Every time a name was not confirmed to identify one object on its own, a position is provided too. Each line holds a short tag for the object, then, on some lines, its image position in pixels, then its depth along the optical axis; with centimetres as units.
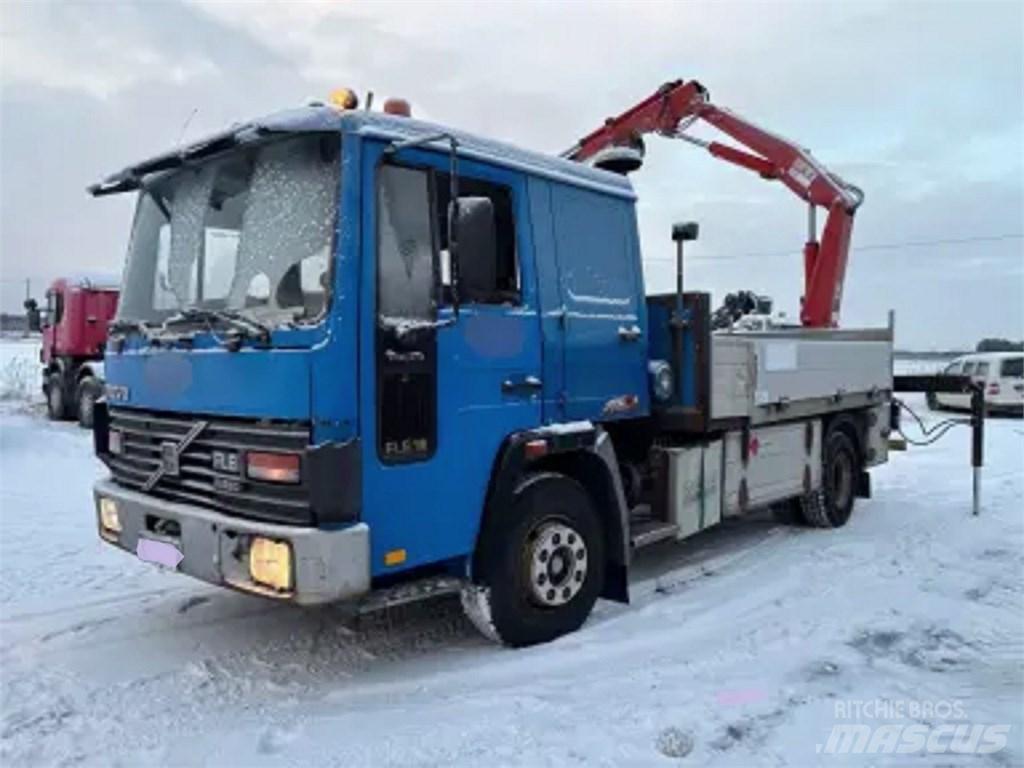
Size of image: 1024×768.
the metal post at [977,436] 847
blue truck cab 378
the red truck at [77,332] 1731
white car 2064
